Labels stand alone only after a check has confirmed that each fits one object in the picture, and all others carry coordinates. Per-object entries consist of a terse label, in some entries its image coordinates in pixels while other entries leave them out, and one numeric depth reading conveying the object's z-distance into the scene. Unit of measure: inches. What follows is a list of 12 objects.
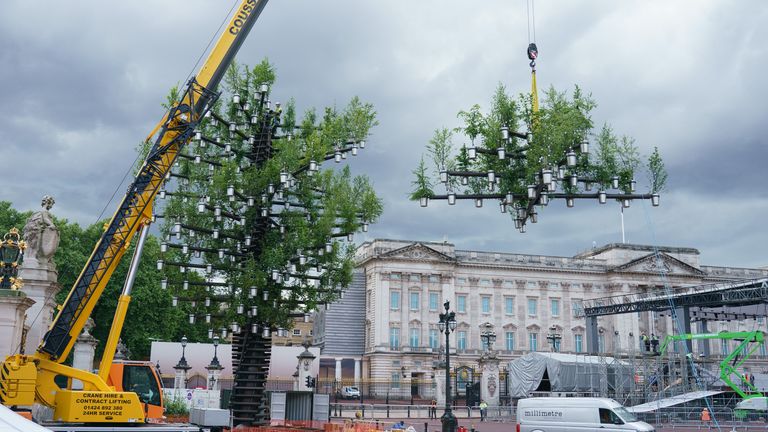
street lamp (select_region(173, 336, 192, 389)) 1663.4
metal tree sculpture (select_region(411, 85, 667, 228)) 639.1
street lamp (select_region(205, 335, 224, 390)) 1692.4
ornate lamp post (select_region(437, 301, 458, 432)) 1034.7
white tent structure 1872.5
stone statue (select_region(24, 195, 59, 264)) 982.4
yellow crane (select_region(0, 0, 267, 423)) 623.5
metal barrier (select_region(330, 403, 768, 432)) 1530.3
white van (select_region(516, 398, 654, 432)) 896.3
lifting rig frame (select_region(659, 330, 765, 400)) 1773.6
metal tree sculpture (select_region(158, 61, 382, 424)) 954.7
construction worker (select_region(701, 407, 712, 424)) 1504.7
